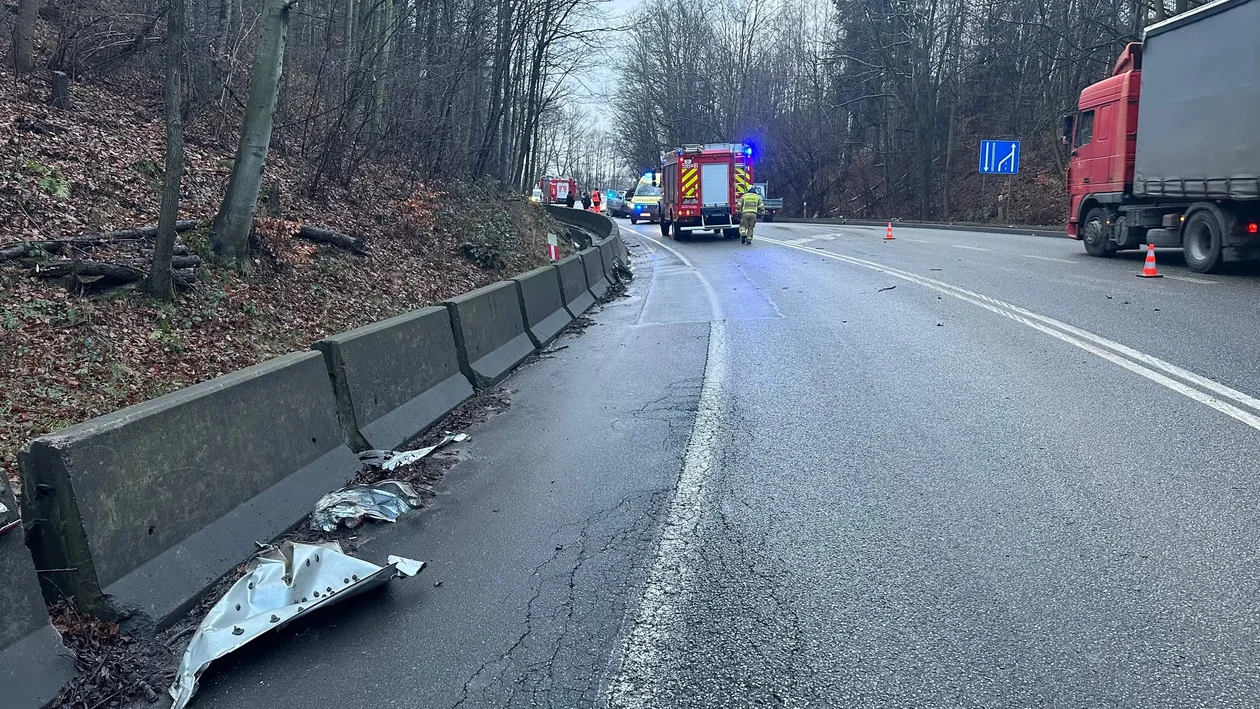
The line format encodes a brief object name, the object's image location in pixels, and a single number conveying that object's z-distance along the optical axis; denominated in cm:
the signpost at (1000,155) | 3397
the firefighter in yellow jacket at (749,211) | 2927
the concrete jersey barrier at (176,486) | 368
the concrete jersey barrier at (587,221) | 2924
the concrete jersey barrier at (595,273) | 1667
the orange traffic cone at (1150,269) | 1500
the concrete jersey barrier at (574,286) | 1405
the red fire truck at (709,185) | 3188
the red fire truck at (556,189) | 6581
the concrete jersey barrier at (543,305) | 1133
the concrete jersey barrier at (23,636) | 326
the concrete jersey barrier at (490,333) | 868
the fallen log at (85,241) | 824
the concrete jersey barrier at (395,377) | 619
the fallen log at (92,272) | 830
